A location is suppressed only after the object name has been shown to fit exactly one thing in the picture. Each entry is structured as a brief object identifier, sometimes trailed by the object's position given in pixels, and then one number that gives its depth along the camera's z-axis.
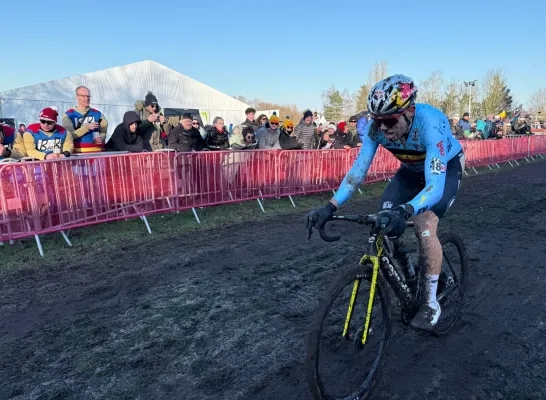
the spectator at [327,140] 11.83
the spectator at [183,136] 8.53
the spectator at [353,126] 12.35
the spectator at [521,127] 24.02
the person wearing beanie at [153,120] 8.55
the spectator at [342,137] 11.74
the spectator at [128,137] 7.78
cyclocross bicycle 2.43
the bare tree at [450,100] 68.94
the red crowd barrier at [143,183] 5.66
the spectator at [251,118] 10.98
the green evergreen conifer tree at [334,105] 87.50
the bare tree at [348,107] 89.06
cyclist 2.89
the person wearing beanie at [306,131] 10.87
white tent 18.73
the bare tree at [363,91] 70.79
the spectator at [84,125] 7.21
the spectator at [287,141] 10.33
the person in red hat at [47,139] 6.36
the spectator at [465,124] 18.36
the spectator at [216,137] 9.03
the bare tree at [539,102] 79.09
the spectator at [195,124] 8.93
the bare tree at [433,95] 67.81
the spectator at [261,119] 11.63
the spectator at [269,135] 10.02
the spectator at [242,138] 9.23
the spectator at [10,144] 6.34
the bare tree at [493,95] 70.25
